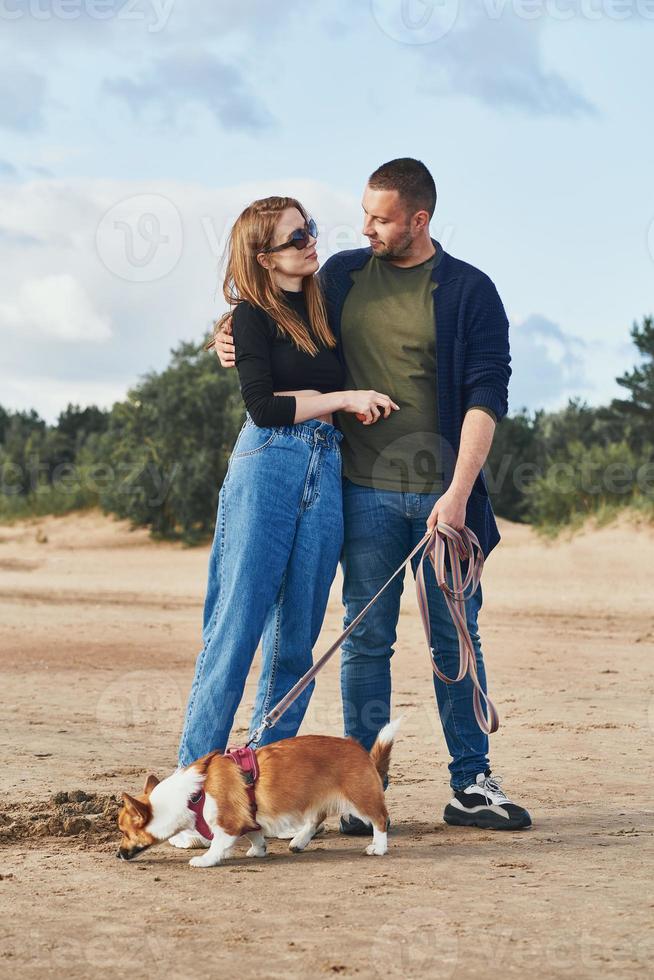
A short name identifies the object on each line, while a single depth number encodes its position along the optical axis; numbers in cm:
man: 460
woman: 441
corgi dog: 419
